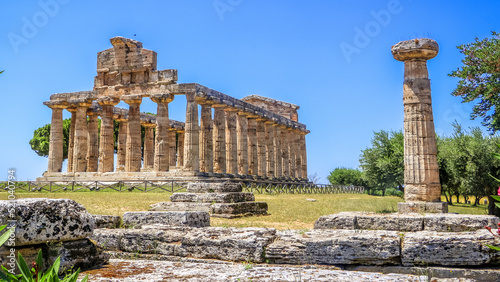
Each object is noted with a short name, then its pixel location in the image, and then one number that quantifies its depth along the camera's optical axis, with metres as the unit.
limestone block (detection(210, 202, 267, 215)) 15.00
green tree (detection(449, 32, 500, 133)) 20.61
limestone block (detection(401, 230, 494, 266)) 6.08
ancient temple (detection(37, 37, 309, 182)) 33.12
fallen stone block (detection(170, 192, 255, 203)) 15.45
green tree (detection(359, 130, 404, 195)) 34.78
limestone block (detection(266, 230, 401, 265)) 6.23
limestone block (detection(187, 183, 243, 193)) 16.18
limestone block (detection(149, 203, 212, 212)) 14.31
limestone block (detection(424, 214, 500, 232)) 9.18
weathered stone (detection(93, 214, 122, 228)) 8.74
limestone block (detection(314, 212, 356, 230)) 10.33
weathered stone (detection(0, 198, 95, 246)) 4.65
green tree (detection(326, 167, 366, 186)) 78.69
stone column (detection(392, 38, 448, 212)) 16.41
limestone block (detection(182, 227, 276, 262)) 6.54
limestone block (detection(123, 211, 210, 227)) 9.69
